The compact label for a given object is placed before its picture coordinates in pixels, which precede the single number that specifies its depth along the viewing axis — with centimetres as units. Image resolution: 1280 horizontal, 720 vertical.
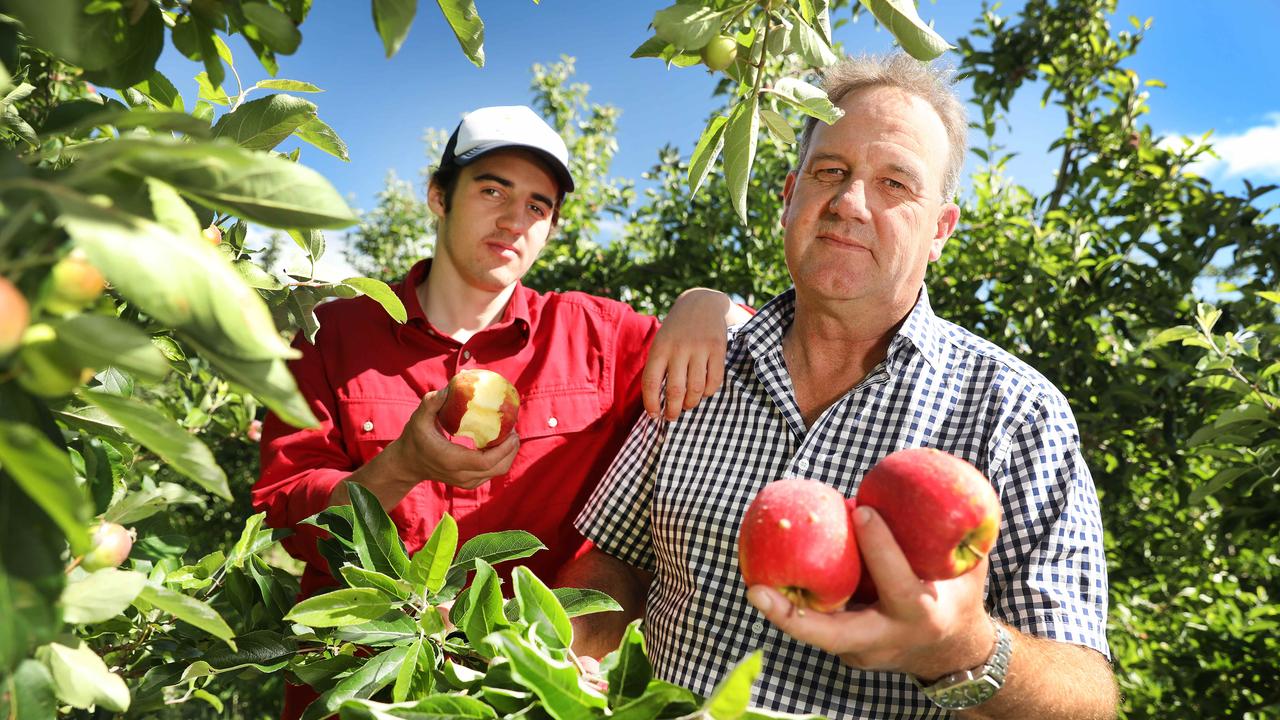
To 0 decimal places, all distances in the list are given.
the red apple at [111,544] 92
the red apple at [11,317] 50
